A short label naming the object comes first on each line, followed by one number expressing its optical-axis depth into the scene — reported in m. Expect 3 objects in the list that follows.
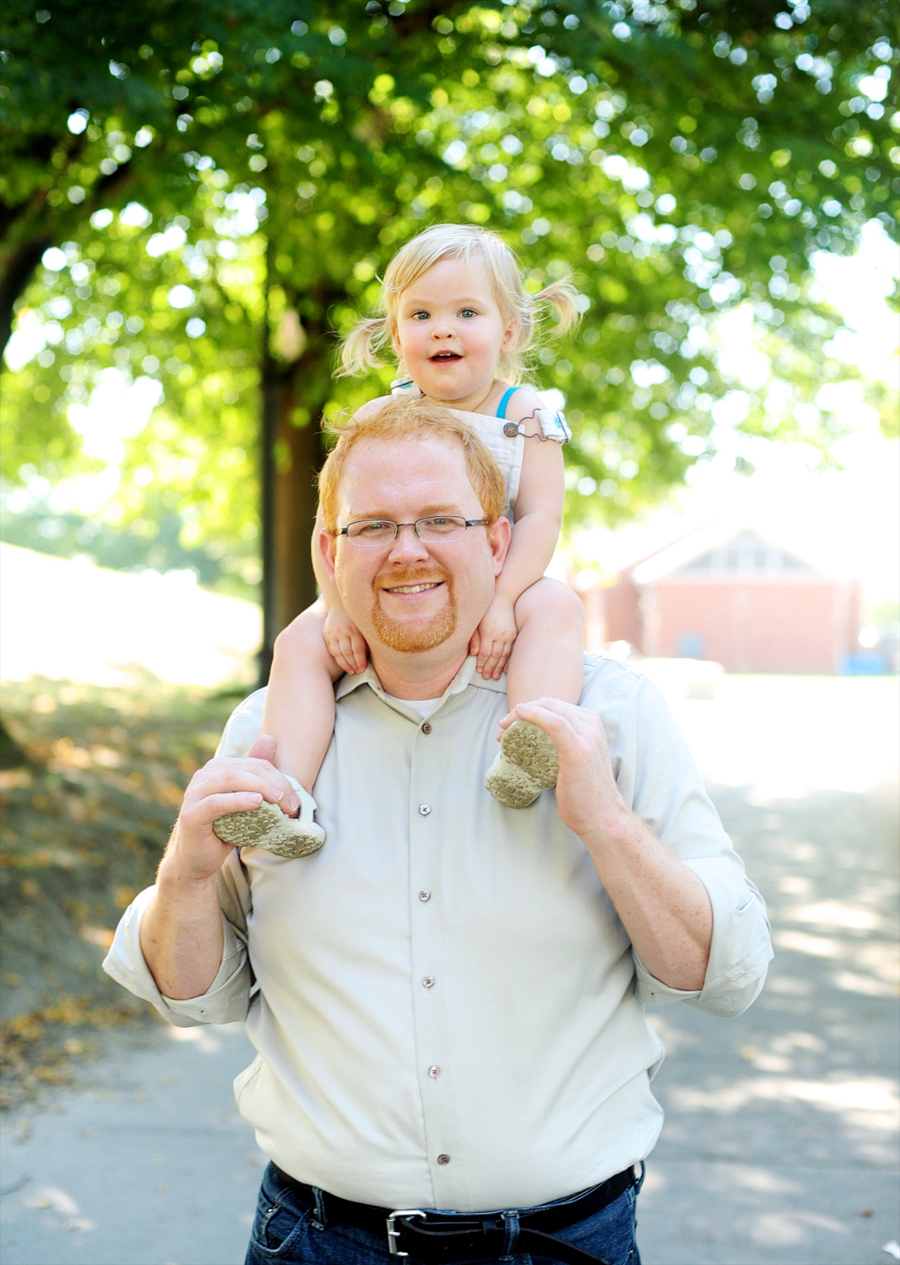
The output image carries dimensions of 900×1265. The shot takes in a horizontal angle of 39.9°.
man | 1.88
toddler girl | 1.96
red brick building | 42.84
